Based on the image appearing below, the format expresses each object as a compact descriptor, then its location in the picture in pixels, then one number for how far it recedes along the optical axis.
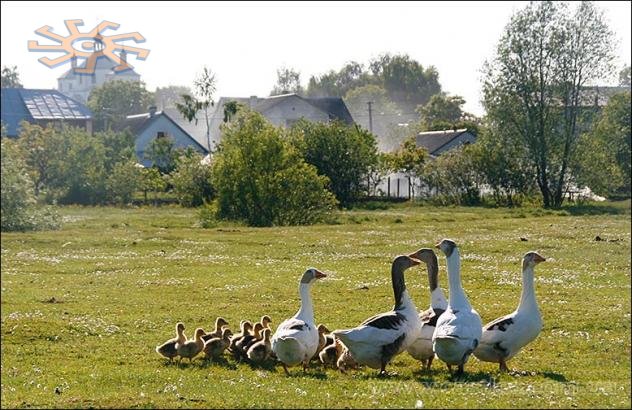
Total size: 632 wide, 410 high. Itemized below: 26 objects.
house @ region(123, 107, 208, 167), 115.00
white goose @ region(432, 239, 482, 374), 13.08
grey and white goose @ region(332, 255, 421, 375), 13.88
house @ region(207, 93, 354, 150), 113.00
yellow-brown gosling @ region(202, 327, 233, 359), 16.12
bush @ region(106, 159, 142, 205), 77.31
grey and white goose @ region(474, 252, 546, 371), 13.89
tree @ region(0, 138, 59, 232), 47.50
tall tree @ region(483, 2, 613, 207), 70.44
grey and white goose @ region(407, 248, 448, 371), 14.48
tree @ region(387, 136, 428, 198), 81.62
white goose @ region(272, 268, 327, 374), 14.23
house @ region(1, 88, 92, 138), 120.75
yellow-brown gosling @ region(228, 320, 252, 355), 16.19
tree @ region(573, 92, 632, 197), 70.94
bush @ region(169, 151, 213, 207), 72.00
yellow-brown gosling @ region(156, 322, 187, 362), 16.09
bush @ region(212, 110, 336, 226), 54.06
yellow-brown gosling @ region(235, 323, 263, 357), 15.98
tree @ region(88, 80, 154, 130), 150.50
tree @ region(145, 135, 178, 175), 94.49
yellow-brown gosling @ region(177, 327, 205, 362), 15.95
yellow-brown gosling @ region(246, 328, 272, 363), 15.49
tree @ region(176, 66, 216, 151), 96.75
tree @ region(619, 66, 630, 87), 73.94
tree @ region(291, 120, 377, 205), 72.94
